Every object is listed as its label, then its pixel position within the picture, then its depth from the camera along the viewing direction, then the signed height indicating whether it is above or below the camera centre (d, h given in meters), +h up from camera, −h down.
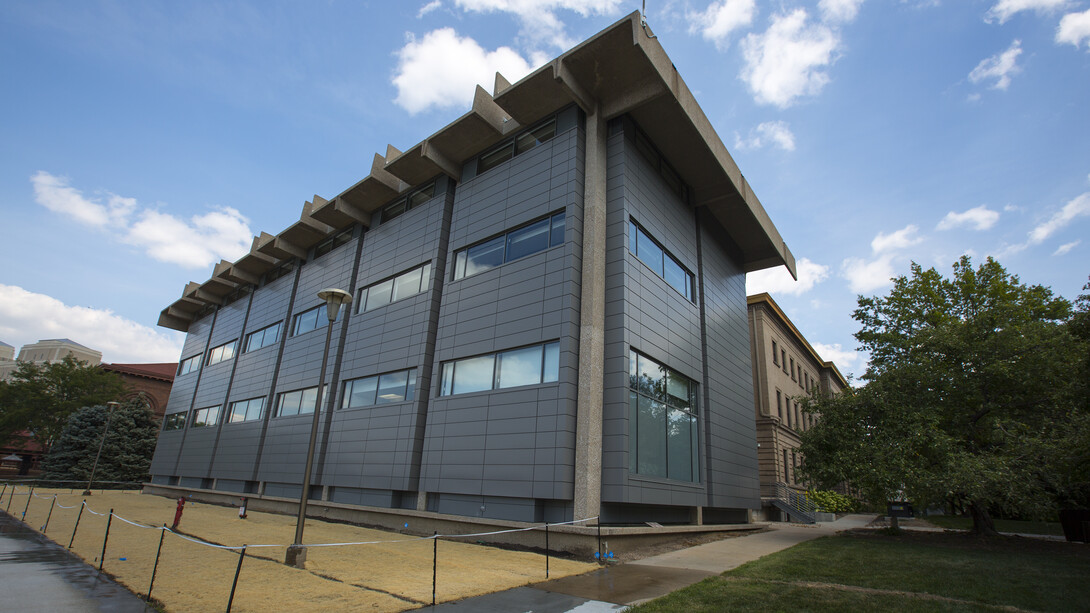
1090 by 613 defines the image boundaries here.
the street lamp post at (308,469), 10.11 -0.28
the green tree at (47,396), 48.97 +4.08
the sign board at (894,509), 21.14 -0.71
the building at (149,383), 60.43 +7.41
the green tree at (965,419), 15.58 +2.57
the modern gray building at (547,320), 15.22 +5.31
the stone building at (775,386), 31.81 +6.62
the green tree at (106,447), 42.19 -0.31
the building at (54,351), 170.52 +29.49
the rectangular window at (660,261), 17.95 +7.77
